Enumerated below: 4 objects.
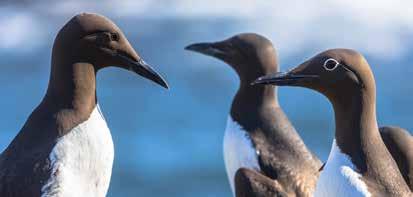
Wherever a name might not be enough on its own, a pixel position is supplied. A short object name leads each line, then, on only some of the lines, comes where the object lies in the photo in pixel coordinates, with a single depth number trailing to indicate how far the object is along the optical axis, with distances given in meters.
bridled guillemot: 18.23
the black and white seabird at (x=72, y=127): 18.28
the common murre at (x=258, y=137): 22.31
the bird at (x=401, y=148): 20.66
